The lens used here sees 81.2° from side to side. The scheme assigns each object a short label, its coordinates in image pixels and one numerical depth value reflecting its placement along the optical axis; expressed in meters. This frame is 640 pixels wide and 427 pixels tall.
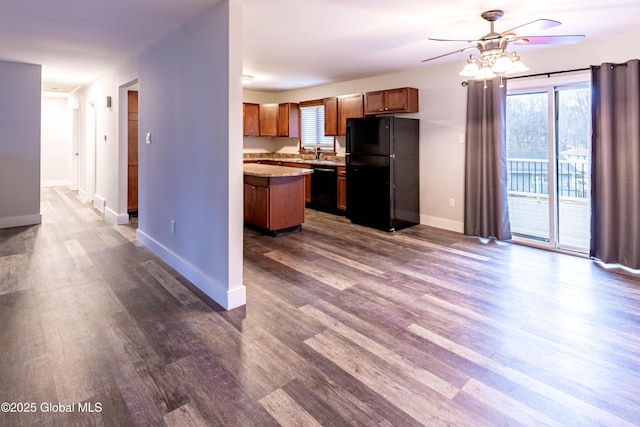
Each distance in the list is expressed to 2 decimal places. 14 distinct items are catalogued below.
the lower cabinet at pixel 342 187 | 6.22
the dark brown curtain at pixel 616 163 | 3.56
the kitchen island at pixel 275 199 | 4.83
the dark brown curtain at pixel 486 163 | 4.57
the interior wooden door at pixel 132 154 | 5.96
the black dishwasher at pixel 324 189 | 6.41
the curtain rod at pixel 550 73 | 3.91
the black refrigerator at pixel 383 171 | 5.14
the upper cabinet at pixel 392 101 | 5.37
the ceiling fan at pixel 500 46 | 2.75
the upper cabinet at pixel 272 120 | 7.77
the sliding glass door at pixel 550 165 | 4.18
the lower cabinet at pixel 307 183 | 6.98
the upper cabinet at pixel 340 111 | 6.16
